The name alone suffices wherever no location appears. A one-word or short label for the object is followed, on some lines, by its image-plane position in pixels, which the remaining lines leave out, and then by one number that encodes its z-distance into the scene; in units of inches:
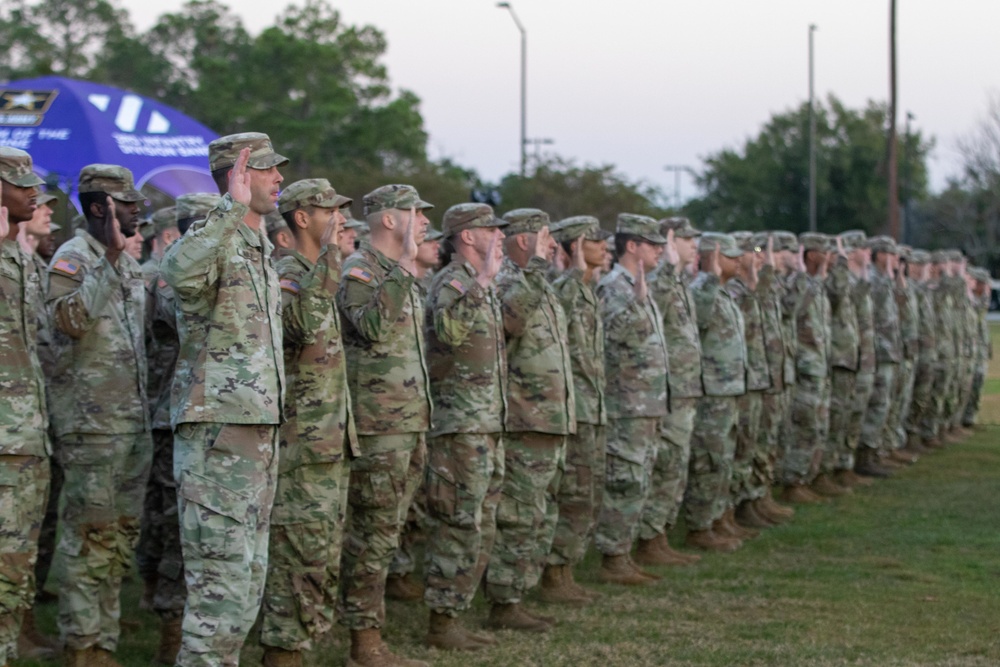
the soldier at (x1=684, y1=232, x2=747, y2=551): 774.5
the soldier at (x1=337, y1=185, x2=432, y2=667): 481.1
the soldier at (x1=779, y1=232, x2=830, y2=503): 936.9
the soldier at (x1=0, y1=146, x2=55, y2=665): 424.8
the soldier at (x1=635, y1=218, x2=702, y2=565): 719.1
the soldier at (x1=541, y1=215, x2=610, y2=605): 621.0
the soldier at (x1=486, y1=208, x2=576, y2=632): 564.7
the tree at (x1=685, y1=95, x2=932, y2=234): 3818.9
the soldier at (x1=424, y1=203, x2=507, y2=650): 520.7
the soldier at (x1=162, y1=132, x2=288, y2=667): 398.6
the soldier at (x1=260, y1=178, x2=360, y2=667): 451.5
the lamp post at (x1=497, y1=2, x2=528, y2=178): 2508.6
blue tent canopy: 1098.7
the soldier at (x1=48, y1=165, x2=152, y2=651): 464.8
